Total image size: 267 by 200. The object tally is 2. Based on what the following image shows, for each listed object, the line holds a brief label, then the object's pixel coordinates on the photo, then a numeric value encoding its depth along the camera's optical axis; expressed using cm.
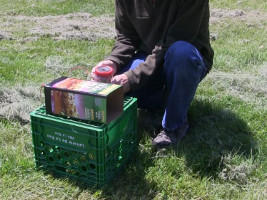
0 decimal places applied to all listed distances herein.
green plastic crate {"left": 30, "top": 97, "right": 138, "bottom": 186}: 216
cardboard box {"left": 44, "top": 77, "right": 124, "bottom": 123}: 207
